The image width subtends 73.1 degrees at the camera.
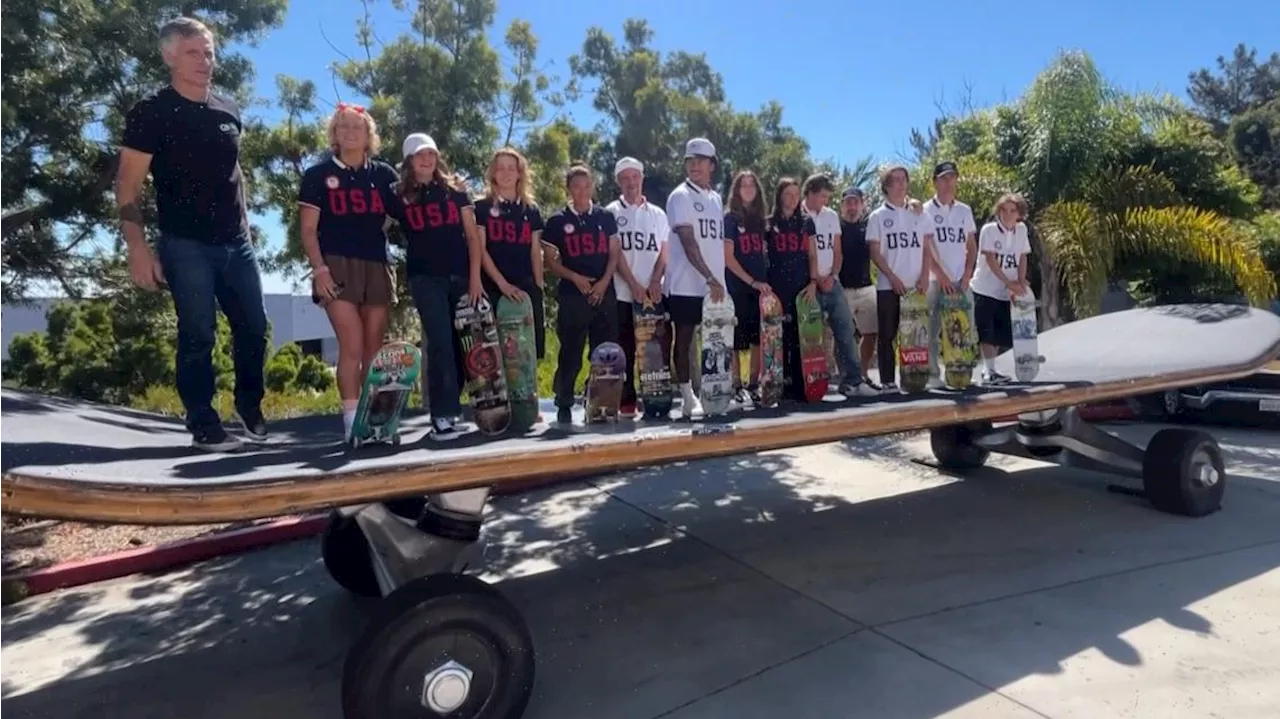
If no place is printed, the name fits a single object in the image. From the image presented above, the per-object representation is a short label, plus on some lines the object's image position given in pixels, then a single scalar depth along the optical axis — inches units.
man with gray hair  147.5
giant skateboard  107.3
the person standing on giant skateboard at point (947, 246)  246.7
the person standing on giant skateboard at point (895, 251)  245.1
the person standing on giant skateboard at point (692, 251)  204.4
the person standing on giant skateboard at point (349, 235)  161.2
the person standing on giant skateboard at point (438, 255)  165.0
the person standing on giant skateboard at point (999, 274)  269.1
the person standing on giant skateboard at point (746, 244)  224.7
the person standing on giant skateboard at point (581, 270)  201.3
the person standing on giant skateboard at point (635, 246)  211.8
